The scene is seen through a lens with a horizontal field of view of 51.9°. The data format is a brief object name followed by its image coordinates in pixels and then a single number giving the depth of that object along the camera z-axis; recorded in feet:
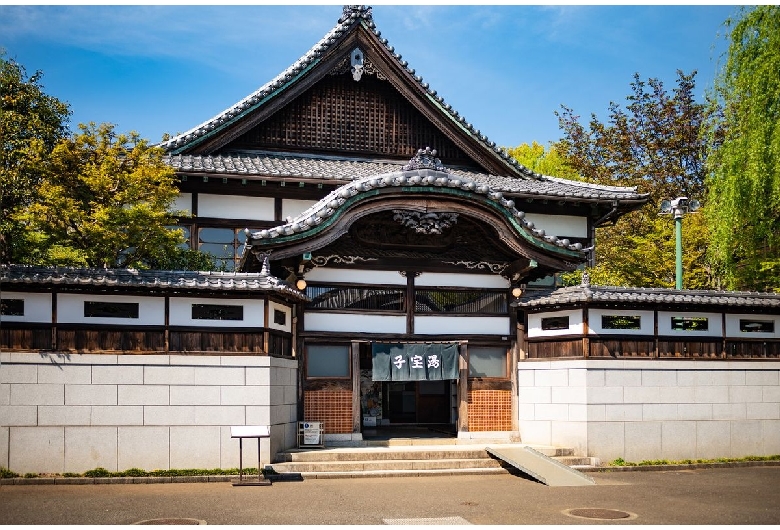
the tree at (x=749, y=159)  70.03
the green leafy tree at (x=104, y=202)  57.52
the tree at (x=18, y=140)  60.13
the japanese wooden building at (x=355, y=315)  53.57
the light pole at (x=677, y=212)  77.01
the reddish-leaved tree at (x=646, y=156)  126.93
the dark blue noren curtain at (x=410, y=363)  66.85
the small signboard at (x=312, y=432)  61.67
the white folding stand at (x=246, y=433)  50.65
